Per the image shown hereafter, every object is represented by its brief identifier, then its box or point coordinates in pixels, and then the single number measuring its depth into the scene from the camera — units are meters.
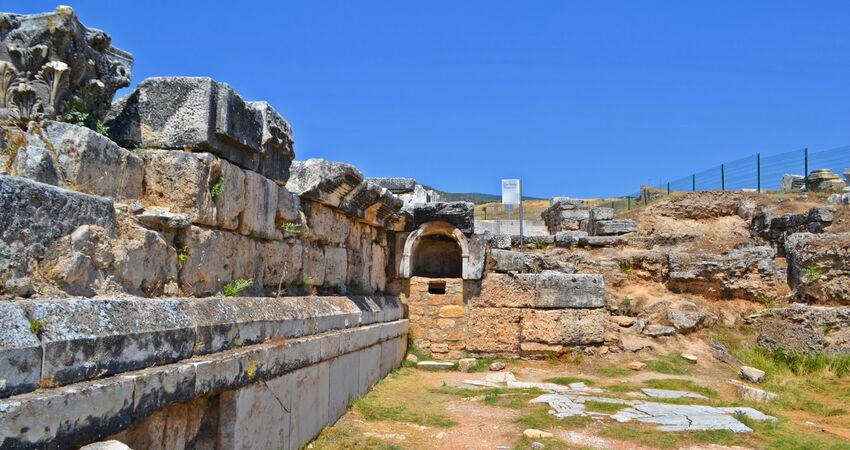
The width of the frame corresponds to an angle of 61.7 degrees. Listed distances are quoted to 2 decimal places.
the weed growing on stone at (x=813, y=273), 10.87
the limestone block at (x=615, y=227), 16.22
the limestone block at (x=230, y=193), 4.62
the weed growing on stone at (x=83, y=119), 3.92
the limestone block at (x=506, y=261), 10.68
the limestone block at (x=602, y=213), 16.86
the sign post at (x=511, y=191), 14.32
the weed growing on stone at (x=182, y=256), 4.29
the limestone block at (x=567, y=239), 14.98
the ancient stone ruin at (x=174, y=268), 2.89
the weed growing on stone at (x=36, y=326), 2.68
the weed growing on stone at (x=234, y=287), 4.87
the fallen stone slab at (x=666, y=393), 8.22
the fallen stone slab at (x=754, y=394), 7.95
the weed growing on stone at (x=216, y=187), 4.59
